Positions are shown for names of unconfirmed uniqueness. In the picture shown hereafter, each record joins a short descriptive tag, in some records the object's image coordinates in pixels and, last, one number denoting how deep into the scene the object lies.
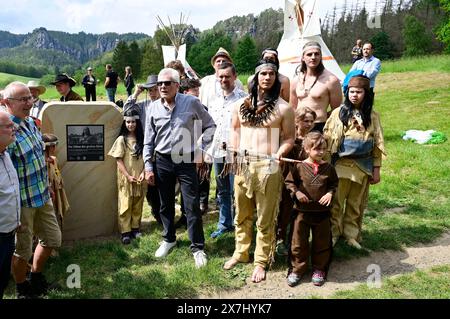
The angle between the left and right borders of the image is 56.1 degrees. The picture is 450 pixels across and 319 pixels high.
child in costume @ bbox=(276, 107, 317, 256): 4.40
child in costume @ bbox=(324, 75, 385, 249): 4.51
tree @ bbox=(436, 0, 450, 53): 28.56
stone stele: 5.24
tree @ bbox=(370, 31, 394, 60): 47.62
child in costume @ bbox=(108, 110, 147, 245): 5.30
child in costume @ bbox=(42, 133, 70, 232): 4.62
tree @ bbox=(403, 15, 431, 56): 47.75
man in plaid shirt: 3.57
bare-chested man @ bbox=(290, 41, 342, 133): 4.66
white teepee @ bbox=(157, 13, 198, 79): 12.52
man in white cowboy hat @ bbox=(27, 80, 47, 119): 5.48
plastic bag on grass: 9.80
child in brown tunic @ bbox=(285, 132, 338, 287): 4.03
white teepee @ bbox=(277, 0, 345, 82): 7.96
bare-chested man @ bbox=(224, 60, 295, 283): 4.05
